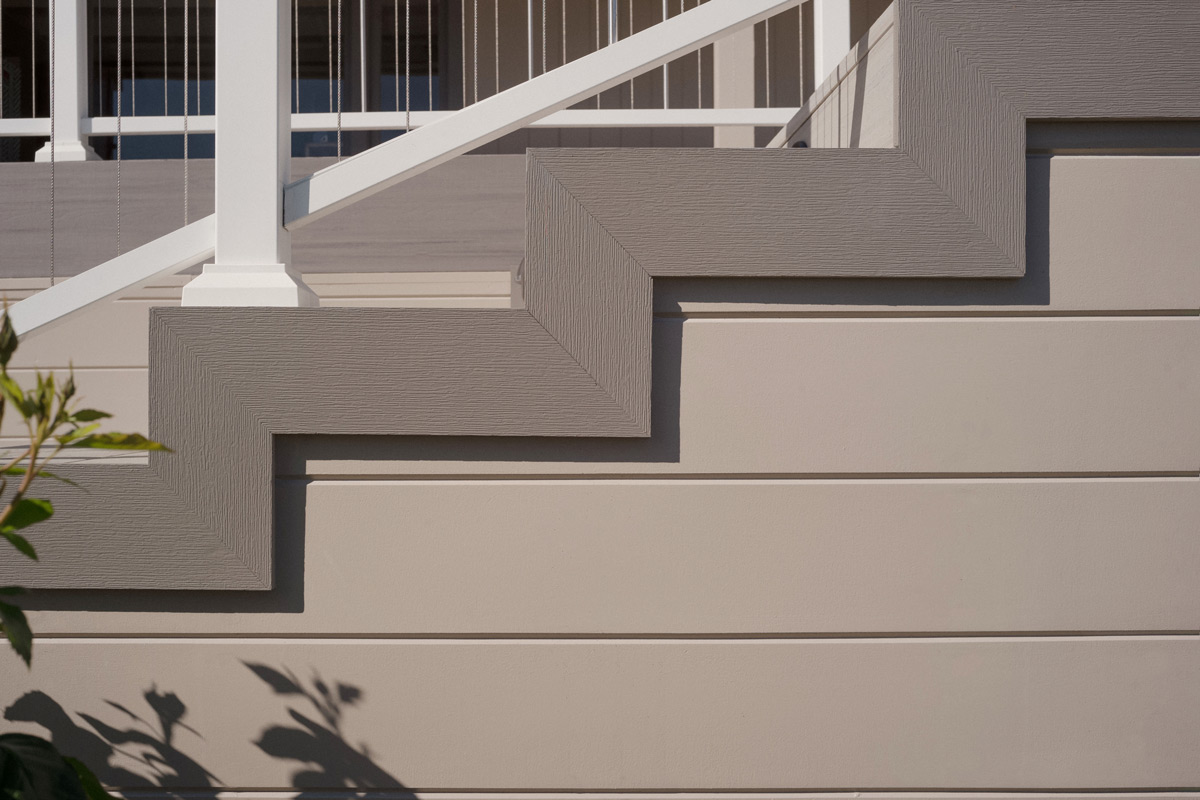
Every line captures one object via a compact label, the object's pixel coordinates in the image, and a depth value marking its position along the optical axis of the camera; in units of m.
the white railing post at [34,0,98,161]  2.72
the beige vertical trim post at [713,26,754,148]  3.48
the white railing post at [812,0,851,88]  1.95
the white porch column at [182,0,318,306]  1.35
